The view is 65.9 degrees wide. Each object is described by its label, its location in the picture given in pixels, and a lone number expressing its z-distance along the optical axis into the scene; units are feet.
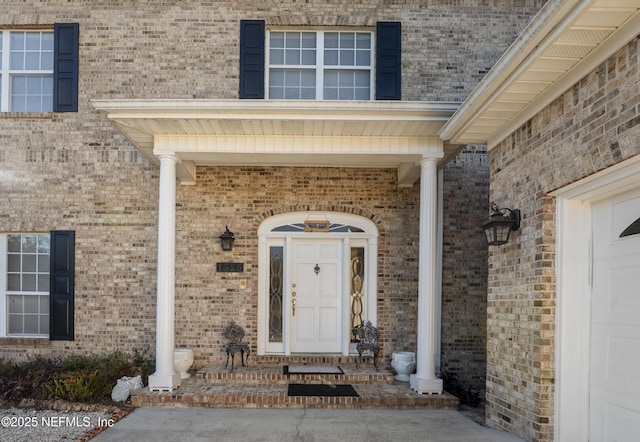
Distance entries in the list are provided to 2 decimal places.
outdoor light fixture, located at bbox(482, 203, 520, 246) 16.08
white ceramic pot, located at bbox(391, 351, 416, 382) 23.76
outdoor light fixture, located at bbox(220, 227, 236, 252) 25.63
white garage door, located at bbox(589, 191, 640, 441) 11.76
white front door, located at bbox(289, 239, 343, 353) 26.53
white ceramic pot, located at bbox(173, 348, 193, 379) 23.65
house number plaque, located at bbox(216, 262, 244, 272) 26.13
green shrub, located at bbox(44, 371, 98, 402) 21.12
